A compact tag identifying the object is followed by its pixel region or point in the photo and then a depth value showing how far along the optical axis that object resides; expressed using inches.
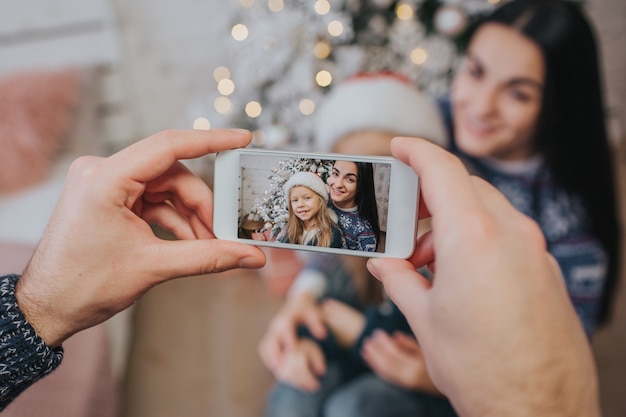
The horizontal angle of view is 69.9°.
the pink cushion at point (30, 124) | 47.5
